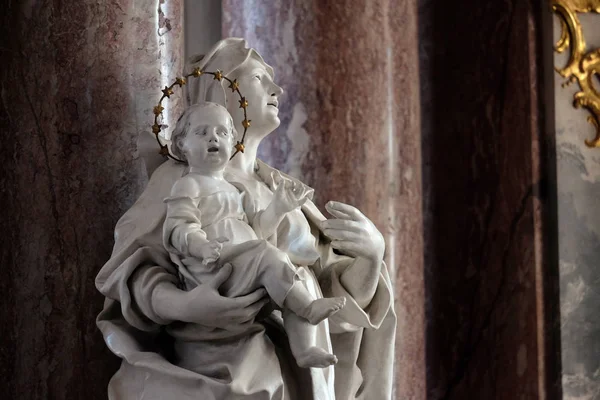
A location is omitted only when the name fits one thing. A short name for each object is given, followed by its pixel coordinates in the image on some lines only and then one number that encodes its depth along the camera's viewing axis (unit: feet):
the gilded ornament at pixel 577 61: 25.38
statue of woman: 15.25
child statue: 14.98
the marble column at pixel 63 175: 18.34
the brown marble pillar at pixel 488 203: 24.78
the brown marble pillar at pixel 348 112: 23.64
